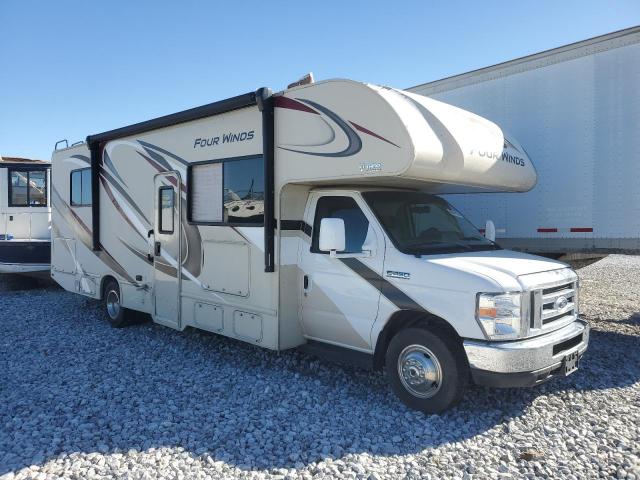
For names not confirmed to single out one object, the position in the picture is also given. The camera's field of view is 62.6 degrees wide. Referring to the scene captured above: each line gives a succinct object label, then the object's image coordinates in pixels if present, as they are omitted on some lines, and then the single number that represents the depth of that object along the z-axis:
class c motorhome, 4.51
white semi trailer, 6.46
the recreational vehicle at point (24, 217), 11.55
